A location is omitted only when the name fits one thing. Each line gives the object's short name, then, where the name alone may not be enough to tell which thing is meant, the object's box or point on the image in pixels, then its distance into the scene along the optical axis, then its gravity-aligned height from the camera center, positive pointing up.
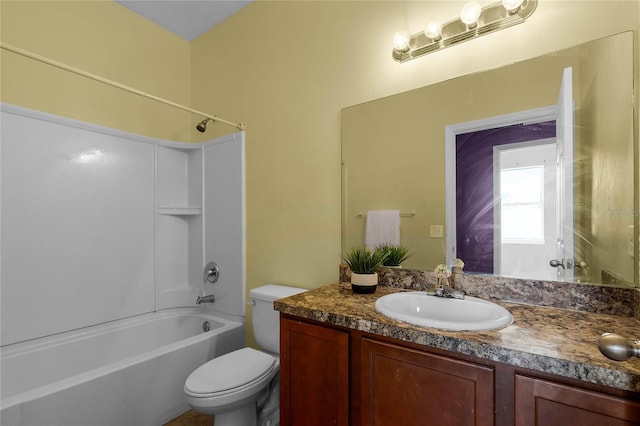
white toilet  1.44 -0.82
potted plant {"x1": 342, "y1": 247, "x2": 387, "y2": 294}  1.46 -0.28
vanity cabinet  0.76 -0.52
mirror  1.12 +0.27
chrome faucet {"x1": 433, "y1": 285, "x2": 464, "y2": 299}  1.29 -0.34
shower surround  1.87 -0.10
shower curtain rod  1.37 +0.71
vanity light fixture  1.30 +0.83
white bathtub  1.43 -0.91
